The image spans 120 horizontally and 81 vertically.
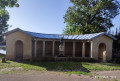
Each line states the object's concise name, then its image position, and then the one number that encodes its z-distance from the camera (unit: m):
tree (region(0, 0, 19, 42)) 8.50
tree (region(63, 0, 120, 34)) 19.88
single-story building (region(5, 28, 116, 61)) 11.52
